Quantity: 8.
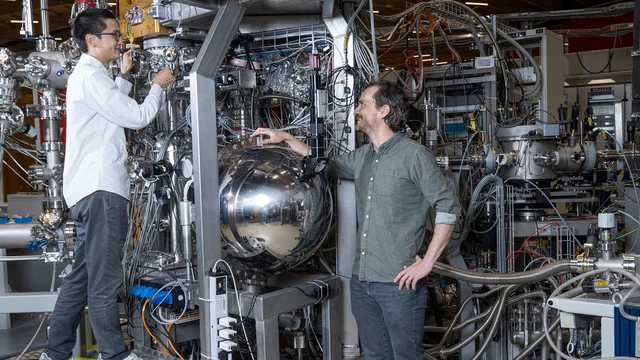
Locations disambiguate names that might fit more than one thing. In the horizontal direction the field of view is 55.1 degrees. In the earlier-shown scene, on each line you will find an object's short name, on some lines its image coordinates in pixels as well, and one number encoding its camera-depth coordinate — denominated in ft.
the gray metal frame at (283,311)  7.45
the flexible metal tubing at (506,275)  7.41
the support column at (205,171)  7.43
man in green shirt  6.61
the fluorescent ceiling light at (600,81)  23.67
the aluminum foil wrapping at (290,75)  9.24
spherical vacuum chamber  7.37
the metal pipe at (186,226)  8.18
